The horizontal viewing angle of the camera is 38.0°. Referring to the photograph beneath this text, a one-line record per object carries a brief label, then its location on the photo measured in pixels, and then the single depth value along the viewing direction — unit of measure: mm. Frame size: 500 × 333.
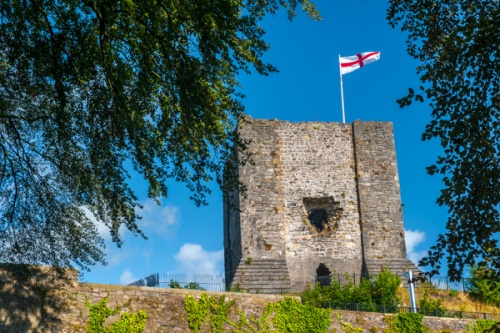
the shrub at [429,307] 23750
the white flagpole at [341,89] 30969
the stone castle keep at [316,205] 26516
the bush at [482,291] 26219
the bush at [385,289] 24031
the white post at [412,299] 23375
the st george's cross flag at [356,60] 30430
